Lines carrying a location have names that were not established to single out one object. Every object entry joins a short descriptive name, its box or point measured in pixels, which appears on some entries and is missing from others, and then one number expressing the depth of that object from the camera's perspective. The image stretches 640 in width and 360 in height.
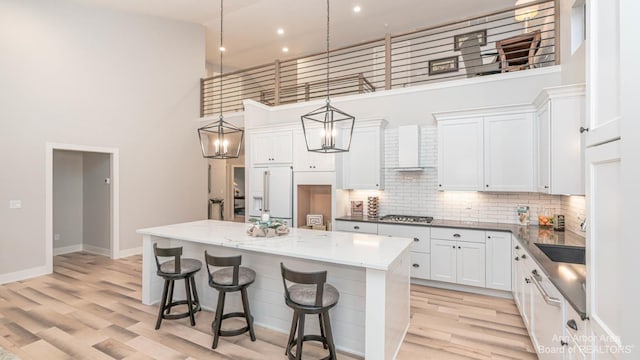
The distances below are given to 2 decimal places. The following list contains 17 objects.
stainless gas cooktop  4.47
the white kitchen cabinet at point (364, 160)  4.86
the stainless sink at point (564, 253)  2.77
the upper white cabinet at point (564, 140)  3.05
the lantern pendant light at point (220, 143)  3.59
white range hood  4.71
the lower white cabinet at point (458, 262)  3.99
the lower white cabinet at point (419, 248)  4.28
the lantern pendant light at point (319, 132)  5.03
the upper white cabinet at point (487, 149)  3.92
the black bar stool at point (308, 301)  2.28
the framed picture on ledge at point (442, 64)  6.14
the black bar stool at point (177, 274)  3.07
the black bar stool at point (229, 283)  2.72
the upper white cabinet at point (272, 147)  5.44
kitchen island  2.29
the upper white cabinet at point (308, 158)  5.06
